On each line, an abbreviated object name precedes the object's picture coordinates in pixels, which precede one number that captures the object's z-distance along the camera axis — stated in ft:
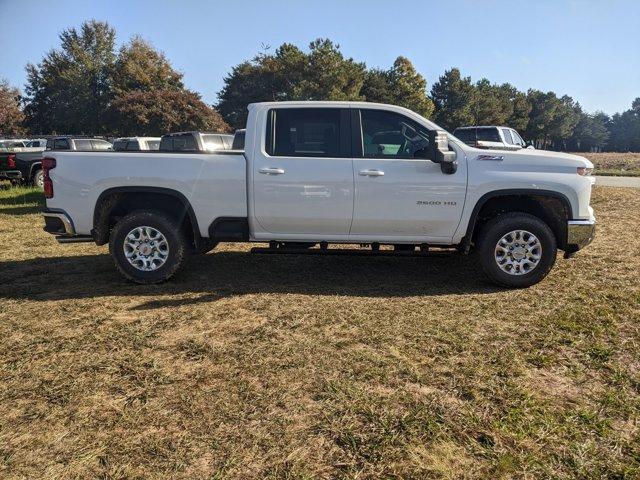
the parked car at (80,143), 49.85
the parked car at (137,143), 39.83
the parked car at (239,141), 20.97
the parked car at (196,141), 33.83
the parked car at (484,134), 46.80
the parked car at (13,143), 67.80
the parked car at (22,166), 47.78
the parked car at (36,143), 68.10
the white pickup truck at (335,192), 15.58
